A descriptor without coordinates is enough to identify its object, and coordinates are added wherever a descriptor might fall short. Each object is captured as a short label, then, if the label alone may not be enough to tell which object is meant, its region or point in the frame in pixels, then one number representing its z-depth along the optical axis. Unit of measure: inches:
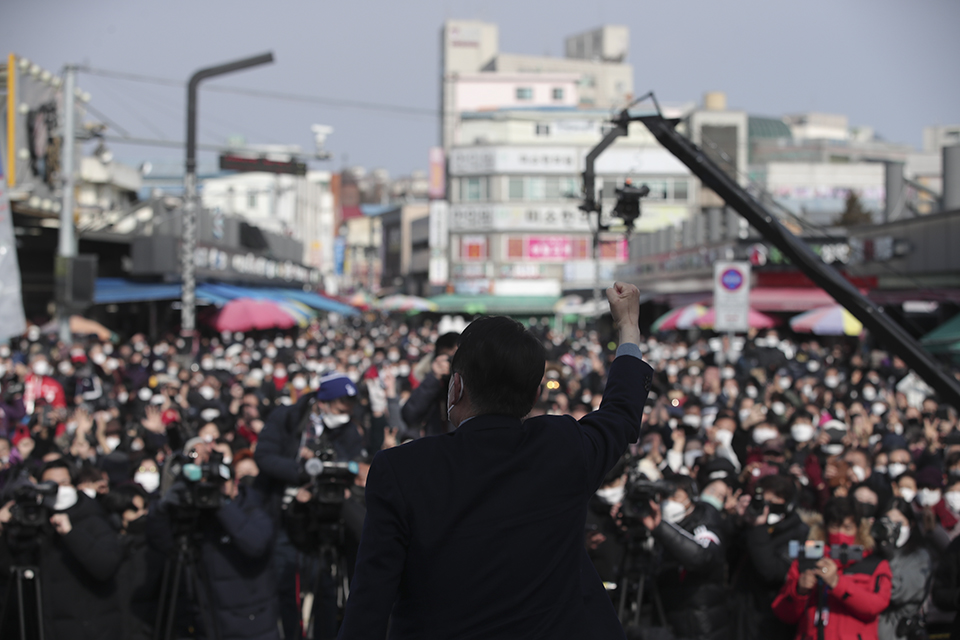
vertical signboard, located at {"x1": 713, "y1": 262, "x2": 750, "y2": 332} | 546.6
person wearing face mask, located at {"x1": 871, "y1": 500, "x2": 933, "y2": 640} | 185.8
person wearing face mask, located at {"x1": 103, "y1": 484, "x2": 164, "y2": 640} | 200.4
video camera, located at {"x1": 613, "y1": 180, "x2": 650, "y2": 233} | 250.7
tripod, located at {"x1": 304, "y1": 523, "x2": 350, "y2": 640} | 180.4
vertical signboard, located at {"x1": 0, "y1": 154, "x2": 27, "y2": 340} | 376.2
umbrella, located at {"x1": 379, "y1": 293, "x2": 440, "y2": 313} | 1658.5
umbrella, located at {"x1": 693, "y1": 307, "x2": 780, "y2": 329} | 947.3
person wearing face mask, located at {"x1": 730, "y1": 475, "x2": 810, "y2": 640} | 188.4
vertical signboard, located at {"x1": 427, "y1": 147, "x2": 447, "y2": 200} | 2423.7
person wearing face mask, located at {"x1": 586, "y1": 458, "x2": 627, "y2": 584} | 214.5
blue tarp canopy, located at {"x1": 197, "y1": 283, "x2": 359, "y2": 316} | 1144.9
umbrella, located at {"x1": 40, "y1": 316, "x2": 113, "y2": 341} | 808.3
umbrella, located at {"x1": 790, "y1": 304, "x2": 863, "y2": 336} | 846.5
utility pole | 673.0
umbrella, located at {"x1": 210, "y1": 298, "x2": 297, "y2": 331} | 911.0
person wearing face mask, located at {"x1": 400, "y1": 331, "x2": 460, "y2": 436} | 208.1
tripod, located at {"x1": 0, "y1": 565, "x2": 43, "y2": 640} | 182.7
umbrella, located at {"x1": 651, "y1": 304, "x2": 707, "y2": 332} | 976.3
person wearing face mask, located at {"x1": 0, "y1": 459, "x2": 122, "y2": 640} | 182.1
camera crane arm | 218.4
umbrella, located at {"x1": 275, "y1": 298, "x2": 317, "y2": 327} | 988.6
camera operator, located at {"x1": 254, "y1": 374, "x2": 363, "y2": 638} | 201.2
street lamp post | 695.1
